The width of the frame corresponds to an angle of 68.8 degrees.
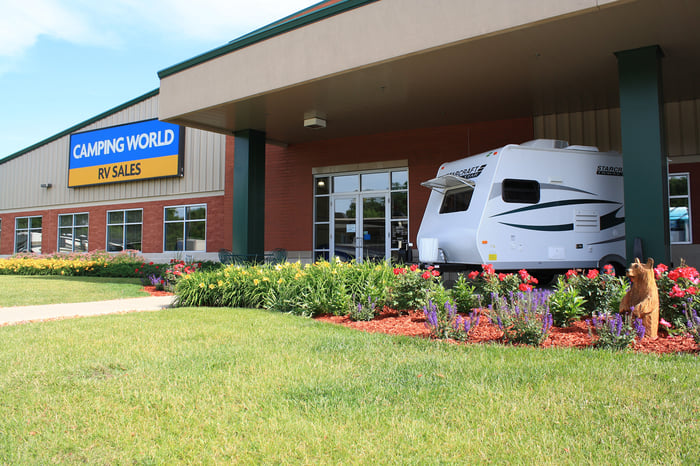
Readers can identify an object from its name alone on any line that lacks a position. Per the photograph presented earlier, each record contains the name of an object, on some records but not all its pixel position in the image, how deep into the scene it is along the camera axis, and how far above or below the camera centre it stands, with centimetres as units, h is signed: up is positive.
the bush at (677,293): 568 -46
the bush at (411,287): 726 -50
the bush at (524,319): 541 -73
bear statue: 542 -49
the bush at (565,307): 629 -68
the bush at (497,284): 701 -44
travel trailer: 1009 +82
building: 888 +368
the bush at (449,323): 578 -81
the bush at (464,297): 712 -62
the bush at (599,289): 629 -47
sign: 2138 +449
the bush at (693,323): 500 -73
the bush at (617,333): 507 -81
